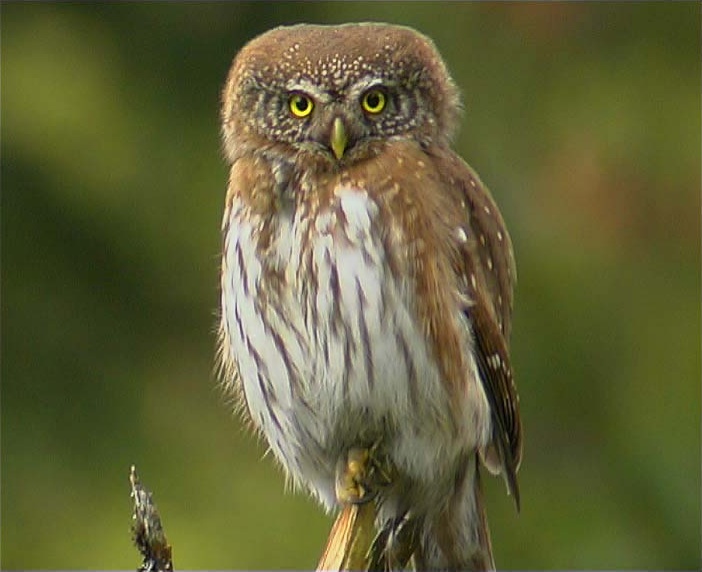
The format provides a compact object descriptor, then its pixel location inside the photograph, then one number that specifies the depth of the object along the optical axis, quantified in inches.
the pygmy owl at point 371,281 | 340.5
